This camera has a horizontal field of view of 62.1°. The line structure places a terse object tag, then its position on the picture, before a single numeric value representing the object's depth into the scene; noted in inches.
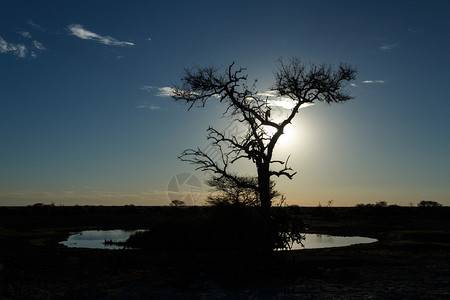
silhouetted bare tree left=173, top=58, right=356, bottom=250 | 671.1
